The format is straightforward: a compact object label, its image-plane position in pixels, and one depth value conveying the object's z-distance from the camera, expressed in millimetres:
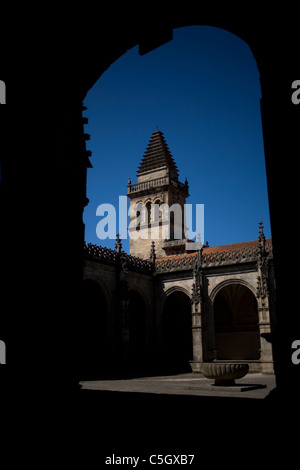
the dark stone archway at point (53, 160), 4445
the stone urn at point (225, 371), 12352
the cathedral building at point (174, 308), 22344
